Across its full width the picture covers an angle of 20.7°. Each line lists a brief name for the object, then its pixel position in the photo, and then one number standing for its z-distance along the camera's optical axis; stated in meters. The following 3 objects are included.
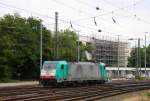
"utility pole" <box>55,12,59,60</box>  50.97
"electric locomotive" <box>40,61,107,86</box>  40.22
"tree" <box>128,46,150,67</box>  152.45
